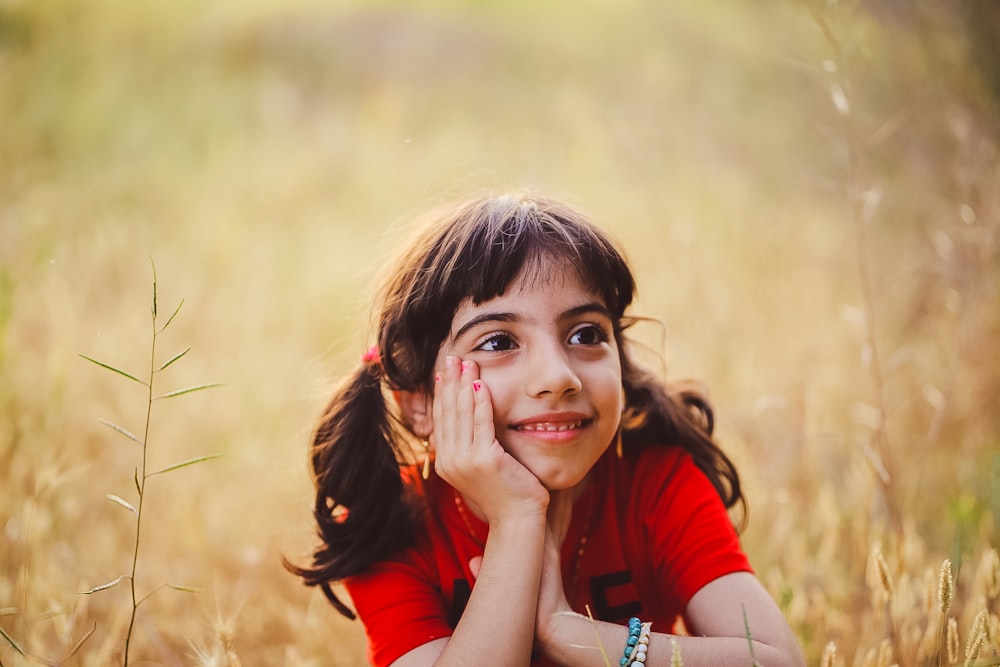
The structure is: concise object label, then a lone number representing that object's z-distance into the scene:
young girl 1.02
